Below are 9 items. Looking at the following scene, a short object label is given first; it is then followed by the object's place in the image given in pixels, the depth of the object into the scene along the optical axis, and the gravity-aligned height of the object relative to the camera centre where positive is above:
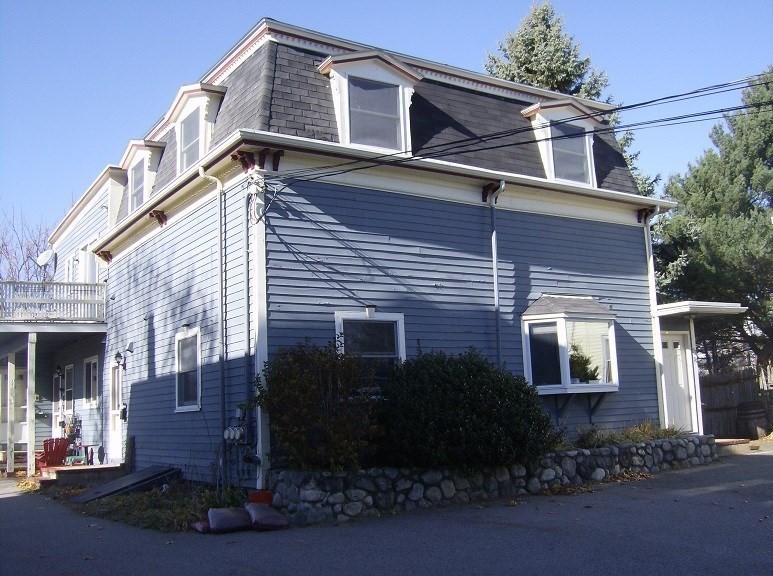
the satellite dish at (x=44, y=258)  23.36 +4.26
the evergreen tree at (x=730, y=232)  23.05 +4.19
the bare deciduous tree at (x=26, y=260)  38.81 +7.01
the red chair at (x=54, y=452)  19.28 -1.07
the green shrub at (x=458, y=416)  11.62 -0.36
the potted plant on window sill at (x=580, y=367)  15.16 +0.35
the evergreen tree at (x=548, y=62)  24.72 +9.87
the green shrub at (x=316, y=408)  11.10 -0.16
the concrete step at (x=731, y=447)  17.22 -1.41
